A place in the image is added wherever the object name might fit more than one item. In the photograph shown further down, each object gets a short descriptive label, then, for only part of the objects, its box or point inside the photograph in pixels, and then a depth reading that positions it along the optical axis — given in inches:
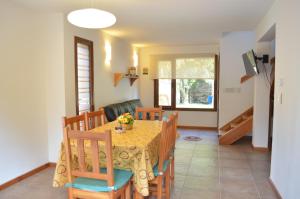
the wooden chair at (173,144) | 112.3
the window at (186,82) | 268.1
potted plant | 110.8
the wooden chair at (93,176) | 74.7
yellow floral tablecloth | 83.5
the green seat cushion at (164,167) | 94.7
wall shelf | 215.2
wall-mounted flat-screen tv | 171.3
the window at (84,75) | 158.1
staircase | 203.9
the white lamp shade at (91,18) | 89.5
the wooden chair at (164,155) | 92.1
